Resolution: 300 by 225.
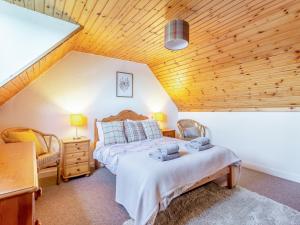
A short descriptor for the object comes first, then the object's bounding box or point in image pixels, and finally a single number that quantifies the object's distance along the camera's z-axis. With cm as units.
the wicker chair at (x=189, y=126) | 411
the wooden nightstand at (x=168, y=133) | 407
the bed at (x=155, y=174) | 160
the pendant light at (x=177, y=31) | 187
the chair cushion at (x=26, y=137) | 241
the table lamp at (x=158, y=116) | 420
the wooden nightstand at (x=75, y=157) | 277
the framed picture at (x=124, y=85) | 379
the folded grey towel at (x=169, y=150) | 199
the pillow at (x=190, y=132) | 411
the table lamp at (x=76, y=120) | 302
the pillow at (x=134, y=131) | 313
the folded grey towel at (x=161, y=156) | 194
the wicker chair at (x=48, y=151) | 240
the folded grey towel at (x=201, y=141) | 244
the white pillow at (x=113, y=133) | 290
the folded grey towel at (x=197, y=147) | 238
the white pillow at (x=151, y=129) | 330
